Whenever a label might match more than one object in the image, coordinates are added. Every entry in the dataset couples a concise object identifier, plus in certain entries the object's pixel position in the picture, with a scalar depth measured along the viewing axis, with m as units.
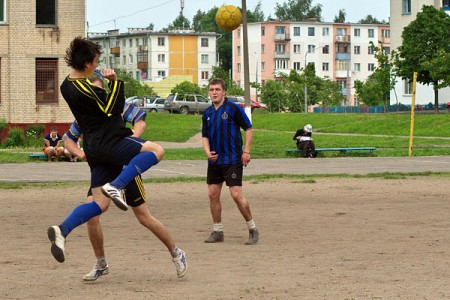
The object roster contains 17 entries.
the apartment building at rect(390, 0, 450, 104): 85.82
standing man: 12.91
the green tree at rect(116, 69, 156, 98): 115.69
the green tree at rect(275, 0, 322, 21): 191.25
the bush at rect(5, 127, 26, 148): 39.50
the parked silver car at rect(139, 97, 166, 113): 78.88
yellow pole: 30.89
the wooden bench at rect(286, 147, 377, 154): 33.48
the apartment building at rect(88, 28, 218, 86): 161.75
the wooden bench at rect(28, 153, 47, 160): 31.50
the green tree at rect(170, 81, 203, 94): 113.15
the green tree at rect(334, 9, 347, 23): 197.88
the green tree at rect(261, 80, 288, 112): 101.88
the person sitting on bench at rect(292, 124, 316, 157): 32.56
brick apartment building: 43.47
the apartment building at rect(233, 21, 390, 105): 161.25
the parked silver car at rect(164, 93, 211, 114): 76.19
